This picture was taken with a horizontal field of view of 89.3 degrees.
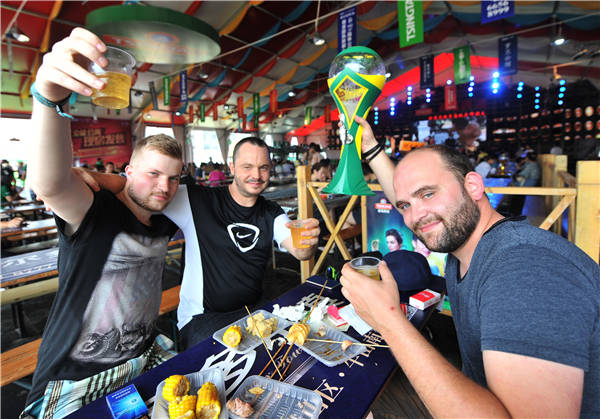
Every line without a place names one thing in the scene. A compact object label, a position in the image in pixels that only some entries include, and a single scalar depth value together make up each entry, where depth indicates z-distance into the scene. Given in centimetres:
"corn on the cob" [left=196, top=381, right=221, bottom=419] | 96
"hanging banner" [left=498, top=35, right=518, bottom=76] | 812
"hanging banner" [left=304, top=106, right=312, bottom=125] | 1602
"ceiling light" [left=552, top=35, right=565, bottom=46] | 759
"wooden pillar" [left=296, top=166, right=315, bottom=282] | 348
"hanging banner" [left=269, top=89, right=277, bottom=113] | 1352
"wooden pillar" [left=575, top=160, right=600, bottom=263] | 219
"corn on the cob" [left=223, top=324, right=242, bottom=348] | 136
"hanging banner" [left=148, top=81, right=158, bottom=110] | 996
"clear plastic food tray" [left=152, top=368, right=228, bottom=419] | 98
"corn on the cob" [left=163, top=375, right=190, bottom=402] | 102
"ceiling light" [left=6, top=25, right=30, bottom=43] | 612
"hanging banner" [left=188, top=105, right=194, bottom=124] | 1724
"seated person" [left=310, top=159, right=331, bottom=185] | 563
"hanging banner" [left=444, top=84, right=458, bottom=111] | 1330
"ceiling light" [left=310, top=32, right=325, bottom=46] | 769
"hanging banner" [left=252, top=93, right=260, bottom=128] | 1461
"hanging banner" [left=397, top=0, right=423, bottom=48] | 541
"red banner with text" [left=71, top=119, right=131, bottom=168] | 1566
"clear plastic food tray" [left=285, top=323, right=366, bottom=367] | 127
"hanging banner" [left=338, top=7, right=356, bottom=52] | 625
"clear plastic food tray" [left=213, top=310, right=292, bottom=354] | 137
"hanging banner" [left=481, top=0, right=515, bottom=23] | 496
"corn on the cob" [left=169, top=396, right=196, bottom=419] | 94
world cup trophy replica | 130
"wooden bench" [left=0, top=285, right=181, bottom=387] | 190
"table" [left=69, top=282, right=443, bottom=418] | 105
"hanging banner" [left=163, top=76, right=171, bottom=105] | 988
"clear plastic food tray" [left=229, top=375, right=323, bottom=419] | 98
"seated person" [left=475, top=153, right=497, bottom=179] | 785
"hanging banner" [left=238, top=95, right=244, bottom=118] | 1457
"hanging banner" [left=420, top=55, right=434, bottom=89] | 1006
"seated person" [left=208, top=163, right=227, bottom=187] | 872
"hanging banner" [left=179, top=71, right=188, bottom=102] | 1039
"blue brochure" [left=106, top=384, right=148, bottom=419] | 99
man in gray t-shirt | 74
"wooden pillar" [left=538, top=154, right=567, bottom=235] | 452
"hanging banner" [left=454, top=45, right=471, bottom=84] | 866
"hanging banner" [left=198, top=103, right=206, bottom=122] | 1438
